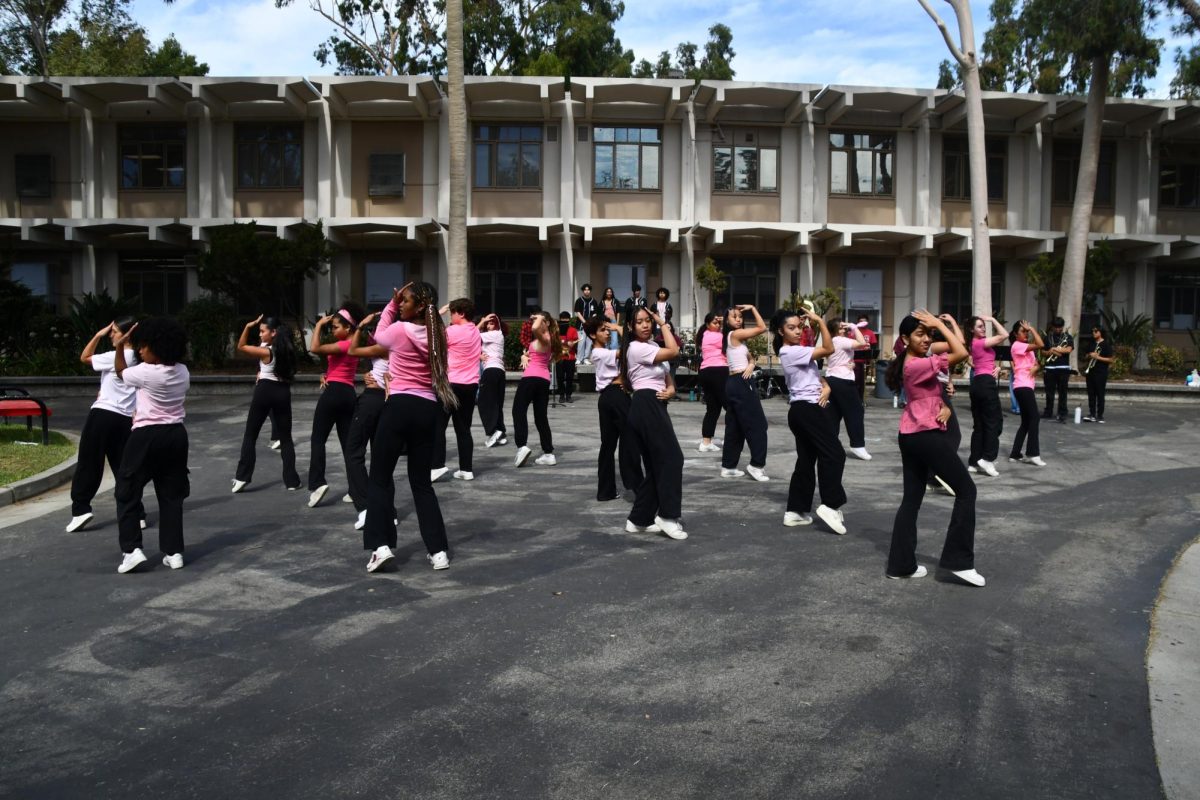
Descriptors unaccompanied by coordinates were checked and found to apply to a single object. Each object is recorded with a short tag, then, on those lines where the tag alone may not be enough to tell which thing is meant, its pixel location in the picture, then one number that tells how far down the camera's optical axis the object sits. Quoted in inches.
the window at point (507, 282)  1187.9
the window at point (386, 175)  1162.0
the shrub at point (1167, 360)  1127.0
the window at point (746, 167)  1172.5
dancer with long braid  296.2
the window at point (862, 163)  1182.9
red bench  558.6
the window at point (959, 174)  1203.2
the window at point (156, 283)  1187.9
